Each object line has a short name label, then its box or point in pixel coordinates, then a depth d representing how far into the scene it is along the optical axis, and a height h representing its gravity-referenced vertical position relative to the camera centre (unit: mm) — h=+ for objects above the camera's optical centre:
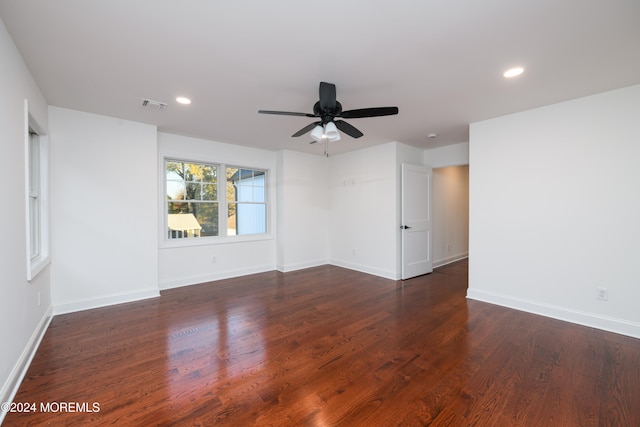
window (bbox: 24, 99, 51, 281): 2926 +229
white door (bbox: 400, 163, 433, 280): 4953 -164
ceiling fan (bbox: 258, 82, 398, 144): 2438 +913
